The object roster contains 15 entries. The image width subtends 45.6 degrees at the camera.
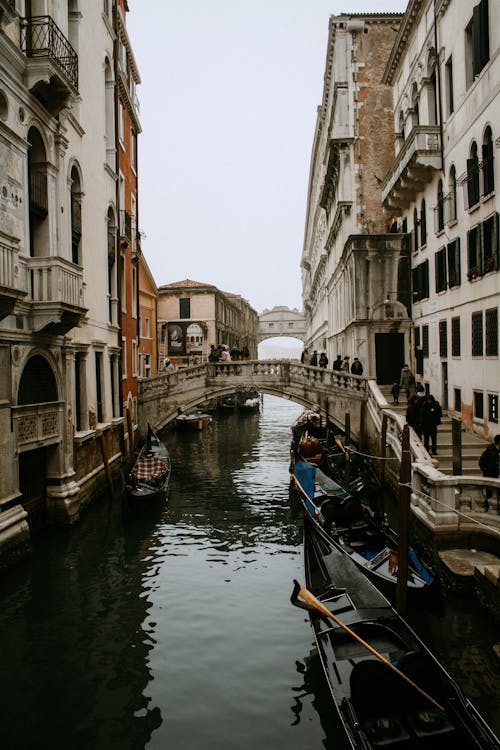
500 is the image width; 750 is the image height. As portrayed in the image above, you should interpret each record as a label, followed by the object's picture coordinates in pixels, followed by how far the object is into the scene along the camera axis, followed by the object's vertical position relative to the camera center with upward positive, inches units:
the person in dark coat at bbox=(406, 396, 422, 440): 473.7 -39.1
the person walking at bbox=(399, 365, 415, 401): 624.7 -15.9
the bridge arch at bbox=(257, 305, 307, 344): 2977.4 +224.3
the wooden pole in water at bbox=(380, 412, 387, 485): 523.8 -72.2
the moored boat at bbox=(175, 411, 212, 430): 1114.7 -97.8
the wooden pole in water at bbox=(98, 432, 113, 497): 538.0 -78.6
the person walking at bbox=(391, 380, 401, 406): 600.9 -28.5
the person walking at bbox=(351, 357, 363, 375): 701.9 -2.3
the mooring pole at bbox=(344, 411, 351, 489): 564.7 -83.6
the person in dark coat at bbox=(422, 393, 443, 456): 455.2 -41.3
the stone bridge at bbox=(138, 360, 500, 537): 483.5 -35.1
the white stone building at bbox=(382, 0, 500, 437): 460.4 +164.1
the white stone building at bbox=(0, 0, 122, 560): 346.9 +73.1
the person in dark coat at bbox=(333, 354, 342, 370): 741.3 +1.9
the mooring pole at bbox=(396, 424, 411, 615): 277.7 -85.0
